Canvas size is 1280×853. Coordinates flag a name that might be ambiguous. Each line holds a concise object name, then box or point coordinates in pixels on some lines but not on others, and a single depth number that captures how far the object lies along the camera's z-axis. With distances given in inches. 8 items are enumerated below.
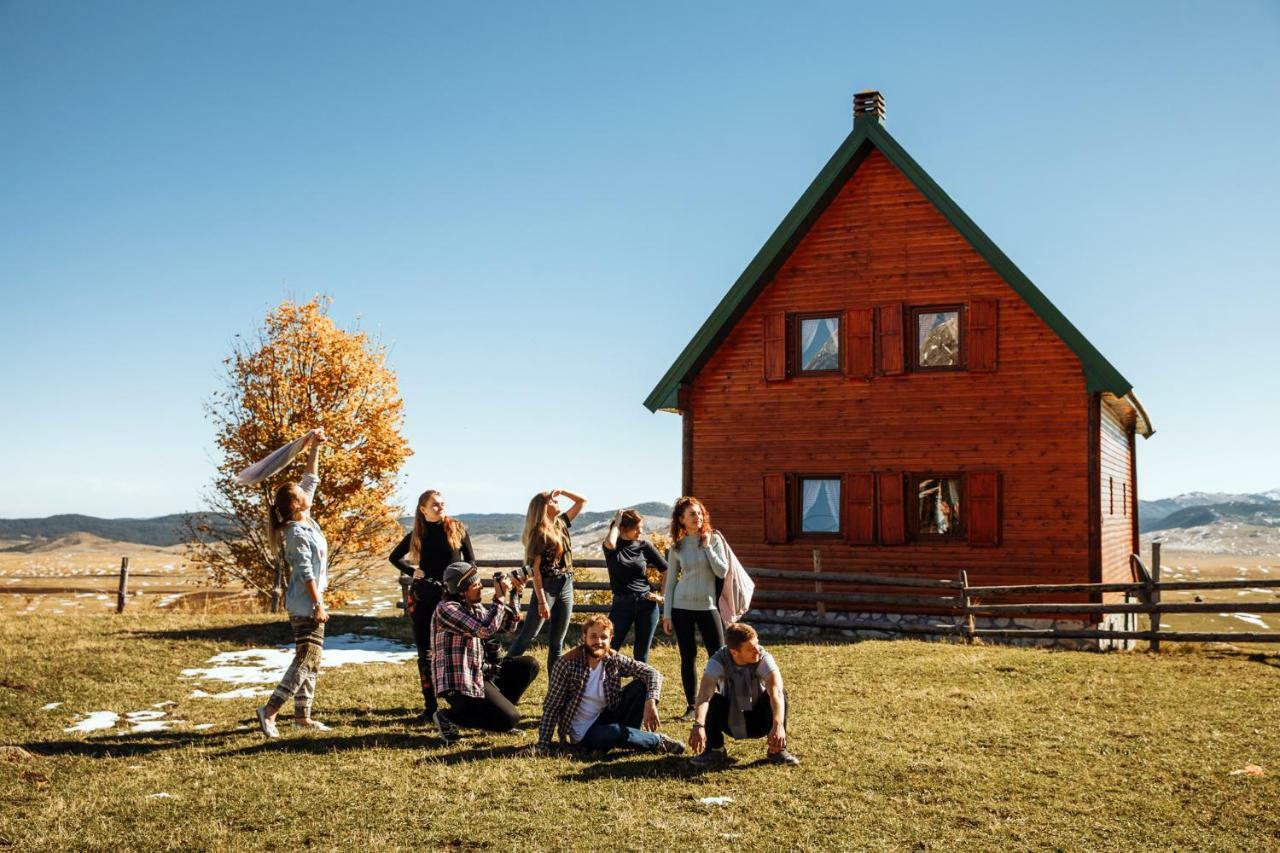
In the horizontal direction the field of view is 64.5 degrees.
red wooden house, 703.1
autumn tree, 1128.2
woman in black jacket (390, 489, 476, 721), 386.9
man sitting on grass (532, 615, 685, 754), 328.5
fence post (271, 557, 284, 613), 885.2
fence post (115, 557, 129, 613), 802.8
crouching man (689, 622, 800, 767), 314.2
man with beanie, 347.6
